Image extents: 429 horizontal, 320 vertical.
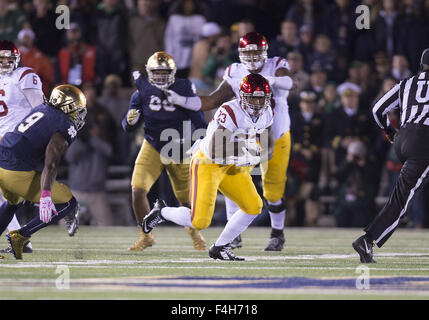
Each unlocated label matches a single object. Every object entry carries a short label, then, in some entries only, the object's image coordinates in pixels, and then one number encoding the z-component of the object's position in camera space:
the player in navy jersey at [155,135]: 17.80
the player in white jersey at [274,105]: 17.39
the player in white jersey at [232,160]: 14.73
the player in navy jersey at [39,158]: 14.70
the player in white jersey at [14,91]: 16.94
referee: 14.77
